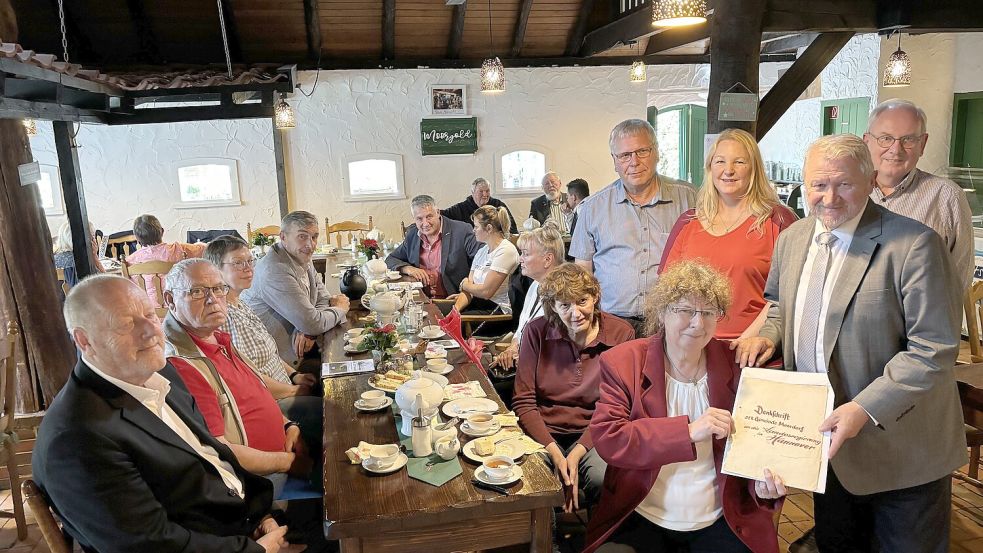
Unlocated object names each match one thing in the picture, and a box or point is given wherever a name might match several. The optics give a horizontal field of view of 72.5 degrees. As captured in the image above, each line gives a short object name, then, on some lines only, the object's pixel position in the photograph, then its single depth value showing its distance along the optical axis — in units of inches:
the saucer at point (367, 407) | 97.5
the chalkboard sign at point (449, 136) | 354.3
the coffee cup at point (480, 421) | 88.1
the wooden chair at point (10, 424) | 125.0
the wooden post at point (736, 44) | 186.7
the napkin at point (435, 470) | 77.1
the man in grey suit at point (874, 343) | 69.8
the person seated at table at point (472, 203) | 293.6
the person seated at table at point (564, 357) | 104.3
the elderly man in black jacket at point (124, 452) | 64.4
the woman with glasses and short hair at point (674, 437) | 78.4
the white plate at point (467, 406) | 93.7
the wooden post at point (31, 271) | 170.2
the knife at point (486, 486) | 74.3
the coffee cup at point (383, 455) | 79.5
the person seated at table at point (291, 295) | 148.3
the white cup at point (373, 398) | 98.4
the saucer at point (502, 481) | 75.1
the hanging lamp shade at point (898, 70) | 271.3
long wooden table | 70.4
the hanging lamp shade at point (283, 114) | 263.6
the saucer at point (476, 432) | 87.0
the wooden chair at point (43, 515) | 65.6
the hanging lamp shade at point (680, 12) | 148.1
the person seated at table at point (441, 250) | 205.3
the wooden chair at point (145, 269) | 208.2
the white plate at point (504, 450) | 81.6
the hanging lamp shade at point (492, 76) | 254.8
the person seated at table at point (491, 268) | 177.9
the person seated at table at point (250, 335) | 123.0
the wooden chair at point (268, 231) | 314.6
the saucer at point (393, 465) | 78.9
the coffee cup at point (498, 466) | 75.8
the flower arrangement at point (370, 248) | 216.7
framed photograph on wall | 354.5
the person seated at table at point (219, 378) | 93.4
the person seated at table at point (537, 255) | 135.0
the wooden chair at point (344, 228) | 320.5
